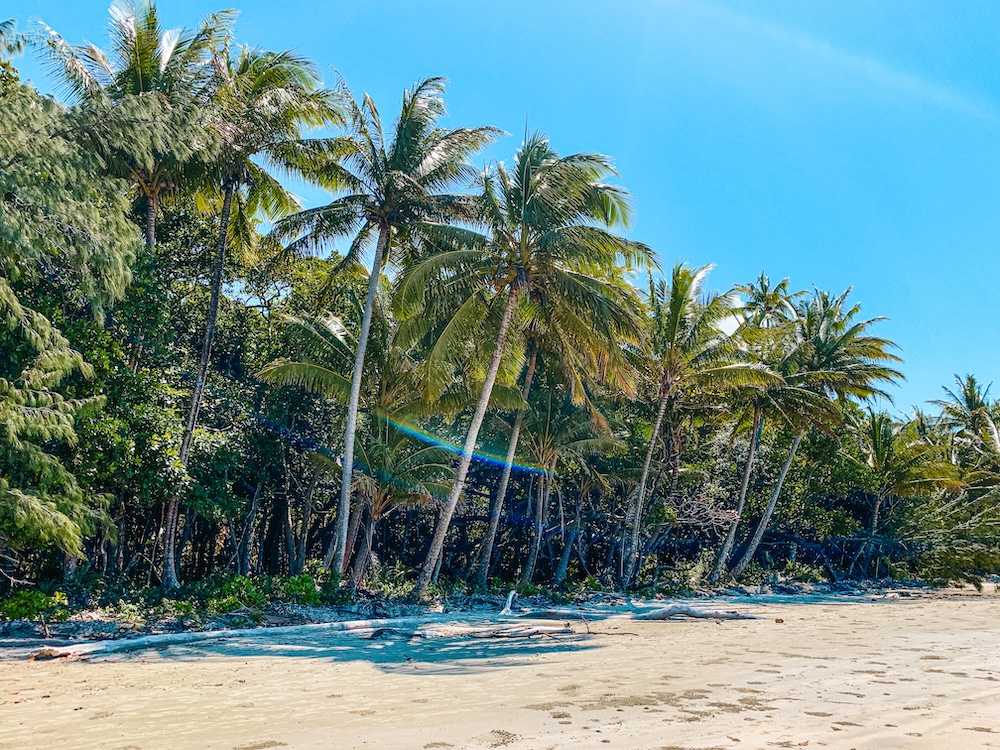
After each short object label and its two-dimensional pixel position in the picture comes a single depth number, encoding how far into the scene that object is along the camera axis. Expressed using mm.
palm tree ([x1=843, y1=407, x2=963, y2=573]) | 25625
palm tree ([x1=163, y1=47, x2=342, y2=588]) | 13516
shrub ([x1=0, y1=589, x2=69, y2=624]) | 10023
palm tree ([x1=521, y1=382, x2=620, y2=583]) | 18406
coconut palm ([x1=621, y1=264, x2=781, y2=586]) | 18406
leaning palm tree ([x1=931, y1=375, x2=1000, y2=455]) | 35031
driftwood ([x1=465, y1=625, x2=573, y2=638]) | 11453
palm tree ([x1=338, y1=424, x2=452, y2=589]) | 15547
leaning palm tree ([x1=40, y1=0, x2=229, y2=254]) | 12133
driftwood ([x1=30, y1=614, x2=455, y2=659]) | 8648
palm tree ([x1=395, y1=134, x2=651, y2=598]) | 14094
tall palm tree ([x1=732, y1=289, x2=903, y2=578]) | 22297
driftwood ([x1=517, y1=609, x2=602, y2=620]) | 13402
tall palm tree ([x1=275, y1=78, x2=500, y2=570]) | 14625
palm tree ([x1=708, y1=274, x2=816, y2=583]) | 21500
